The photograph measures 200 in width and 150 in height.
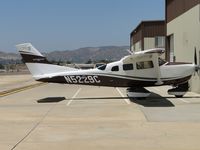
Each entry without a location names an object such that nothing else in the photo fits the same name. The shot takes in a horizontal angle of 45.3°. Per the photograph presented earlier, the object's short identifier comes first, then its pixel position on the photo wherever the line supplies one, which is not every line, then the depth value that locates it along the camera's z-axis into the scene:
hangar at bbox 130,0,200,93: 13.36
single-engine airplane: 11.09
